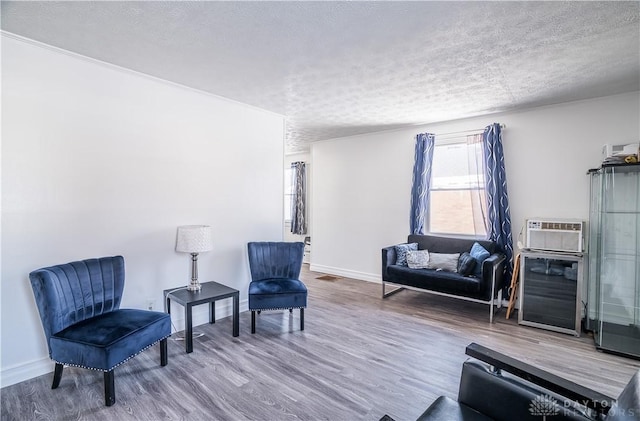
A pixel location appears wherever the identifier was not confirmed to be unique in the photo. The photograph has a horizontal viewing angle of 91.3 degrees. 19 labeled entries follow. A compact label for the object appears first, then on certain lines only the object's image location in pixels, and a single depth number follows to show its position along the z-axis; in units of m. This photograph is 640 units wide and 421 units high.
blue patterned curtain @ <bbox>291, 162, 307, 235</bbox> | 7.05
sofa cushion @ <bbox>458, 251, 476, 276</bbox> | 3.91
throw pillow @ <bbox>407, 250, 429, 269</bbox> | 4.34
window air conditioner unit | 3.47
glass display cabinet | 2.97
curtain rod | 4.38
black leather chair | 1.24
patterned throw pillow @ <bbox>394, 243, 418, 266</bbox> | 4.49
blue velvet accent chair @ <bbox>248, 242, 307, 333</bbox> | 3.28
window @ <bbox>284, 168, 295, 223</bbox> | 7.37
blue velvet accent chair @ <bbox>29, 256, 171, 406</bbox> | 2.11
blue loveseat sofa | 3.68
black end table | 2.84
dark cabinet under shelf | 3.39
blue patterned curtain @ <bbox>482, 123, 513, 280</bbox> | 4.12
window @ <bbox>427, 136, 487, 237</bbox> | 4.42
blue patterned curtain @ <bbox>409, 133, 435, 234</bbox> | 4.79
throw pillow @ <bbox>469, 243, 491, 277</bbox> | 3.86
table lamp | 3.11
